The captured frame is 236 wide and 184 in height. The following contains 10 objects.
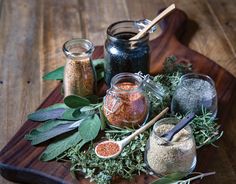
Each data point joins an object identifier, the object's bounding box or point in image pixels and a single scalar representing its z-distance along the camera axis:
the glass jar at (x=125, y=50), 0.96
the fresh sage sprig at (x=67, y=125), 0.89
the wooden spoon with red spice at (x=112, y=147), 0.84
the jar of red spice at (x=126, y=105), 0.89
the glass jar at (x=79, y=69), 0.96
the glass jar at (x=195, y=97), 0.93
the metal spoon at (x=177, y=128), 0.81
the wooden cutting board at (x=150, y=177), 0.85
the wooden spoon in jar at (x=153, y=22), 0.95
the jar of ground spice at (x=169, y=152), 0.80
